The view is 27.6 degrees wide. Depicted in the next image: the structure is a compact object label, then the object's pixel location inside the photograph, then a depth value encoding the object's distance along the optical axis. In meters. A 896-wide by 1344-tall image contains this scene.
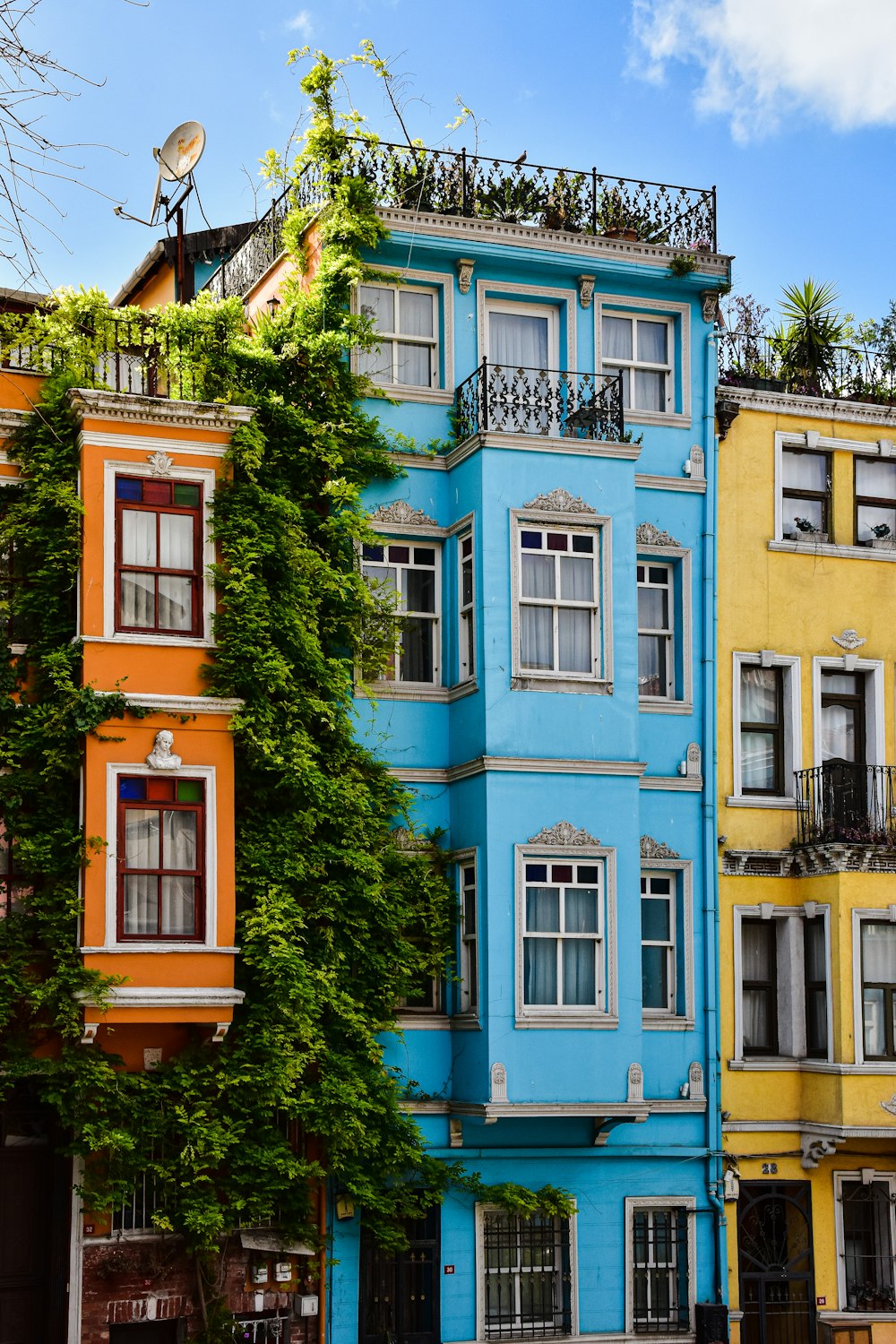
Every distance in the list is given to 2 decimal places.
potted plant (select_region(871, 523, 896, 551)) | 24.39
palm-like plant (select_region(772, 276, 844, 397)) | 25.08
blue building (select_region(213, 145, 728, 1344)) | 20.78
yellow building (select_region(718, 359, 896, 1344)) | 22.36
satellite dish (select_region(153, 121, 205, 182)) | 24.14
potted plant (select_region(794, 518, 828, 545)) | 24.12
